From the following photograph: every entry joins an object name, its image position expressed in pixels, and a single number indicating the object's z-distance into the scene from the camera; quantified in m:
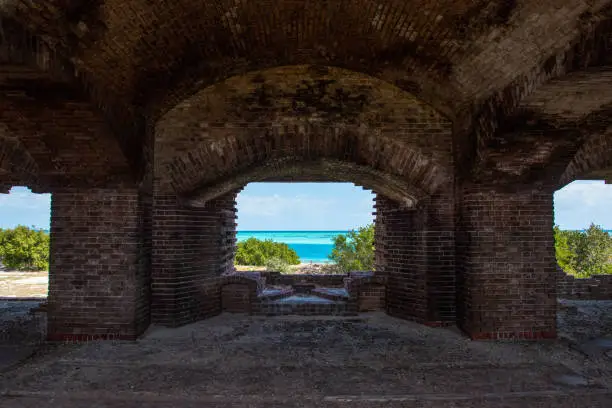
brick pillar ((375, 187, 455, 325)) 5.94
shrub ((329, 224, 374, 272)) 18.27
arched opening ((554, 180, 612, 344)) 5.89
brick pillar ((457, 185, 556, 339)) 5.39
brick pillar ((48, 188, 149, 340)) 5.23
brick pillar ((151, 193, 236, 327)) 5.86
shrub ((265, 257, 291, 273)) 19.39
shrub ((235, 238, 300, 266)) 22.28
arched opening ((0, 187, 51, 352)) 5.55
